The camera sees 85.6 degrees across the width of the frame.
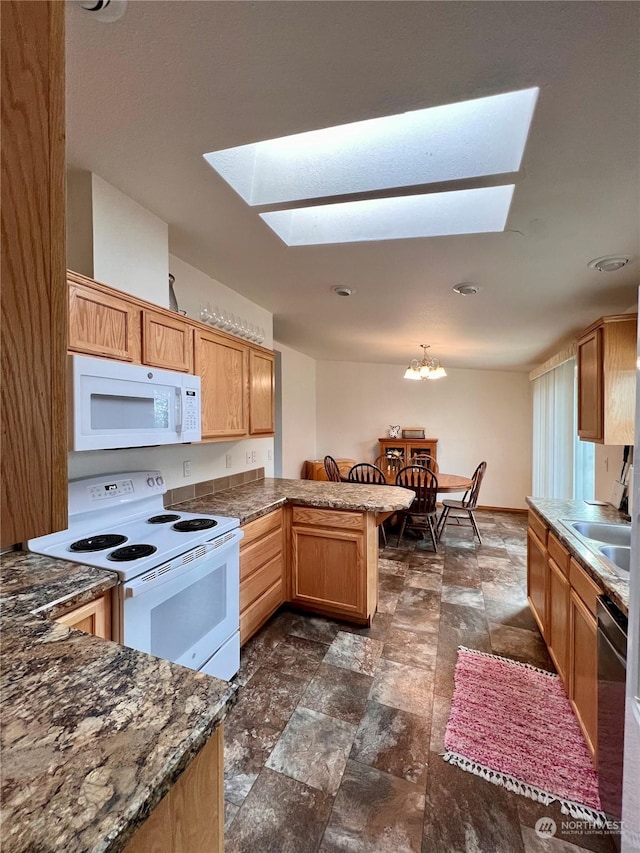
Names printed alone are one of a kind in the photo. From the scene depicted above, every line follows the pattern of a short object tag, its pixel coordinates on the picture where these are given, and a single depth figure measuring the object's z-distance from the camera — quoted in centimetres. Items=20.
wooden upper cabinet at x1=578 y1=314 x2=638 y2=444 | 191
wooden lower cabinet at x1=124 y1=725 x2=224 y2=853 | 56
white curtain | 346
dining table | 416
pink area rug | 136
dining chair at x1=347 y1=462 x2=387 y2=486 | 399
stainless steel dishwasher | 111
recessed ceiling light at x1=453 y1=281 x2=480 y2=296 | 223
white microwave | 135
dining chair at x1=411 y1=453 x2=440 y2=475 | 535
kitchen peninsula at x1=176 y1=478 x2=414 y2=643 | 225
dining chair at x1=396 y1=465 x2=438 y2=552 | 397
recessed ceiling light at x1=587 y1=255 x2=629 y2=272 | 181
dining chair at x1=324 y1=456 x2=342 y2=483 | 428
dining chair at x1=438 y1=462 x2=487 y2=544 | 414
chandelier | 414
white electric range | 133
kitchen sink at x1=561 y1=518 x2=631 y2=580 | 188
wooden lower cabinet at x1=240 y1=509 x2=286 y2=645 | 211
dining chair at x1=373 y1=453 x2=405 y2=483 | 563
